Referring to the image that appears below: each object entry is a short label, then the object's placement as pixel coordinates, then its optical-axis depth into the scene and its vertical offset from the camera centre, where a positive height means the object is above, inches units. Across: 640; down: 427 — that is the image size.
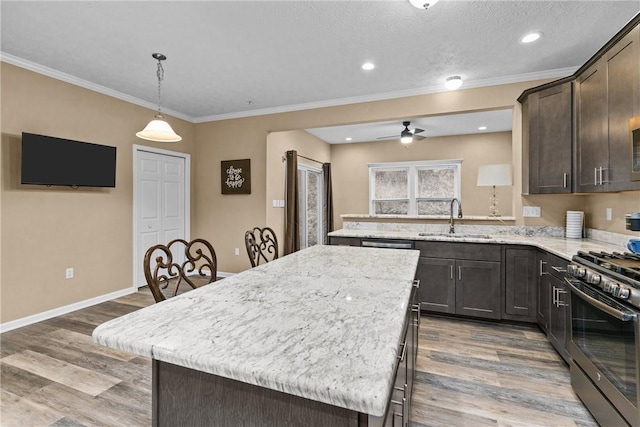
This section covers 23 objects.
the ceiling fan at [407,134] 204.8 +52.8
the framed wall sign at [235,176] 191.9 +23.2
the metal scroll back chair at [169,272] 57.1 -12.2
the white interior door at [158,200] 173.0 +7.8
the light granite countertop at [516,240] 99.4 -9.8
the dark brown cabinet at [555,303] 89.8 -27.9
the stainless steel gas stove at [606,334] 56.2 -24.5
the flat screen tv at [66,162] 122.5 +21.7
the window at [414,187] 262.4 +23.8
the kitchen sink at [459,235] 136.1 -9.3
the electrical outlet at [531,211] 133.9 +1.6
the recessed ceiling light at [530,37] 103.5 +59.6
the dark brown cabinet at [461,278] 123.6 -26.0
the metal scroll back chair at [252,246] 86.1 -9.5
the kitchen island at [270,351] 27.0 -13.7
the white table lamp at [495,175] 137.8 +17.4
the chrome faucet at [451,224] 145.0 -4.7
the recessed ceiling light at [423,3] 84.6 +57.7
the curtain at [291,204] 200.2 +6.3
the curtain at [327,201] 265.9 +10.9
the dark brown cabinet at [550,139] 114.3 +28.6
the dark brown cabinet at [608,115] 80.2 +29.1
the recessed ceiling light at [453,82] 132.3 +56.0
